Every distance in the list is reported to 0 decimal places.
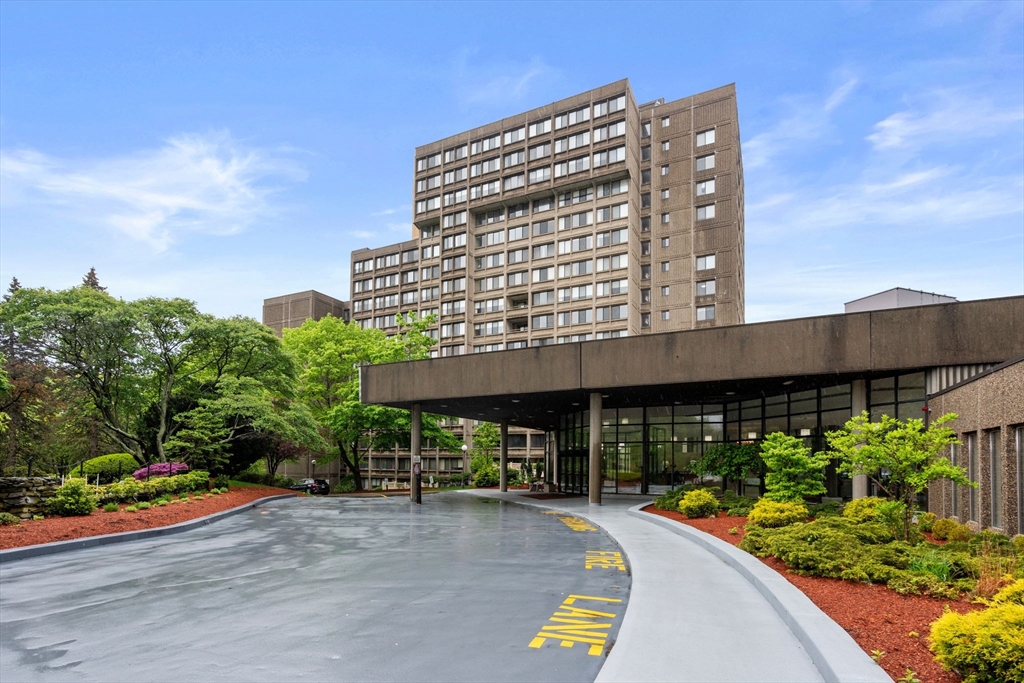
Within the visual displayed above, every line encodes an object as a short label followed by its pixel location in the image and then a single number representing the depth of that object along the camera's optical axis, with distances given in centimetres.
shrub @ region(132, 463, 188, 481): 3571
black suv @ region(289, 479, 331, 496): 5238
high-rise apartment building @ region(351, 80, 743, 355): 7306
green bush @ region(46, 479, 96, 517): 2283
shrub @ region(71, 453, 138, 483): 4069
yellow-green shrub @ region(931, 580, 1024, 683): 580
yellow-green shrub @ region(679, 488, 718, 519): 2344
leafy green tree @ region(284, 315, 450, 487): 4950
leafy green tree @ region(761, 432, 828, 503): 2216
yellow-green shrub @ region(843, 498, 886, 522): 1712
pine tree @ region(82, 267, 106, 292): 8475
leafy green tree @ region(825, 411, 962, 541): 1534
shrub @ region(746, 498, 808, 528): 1762
